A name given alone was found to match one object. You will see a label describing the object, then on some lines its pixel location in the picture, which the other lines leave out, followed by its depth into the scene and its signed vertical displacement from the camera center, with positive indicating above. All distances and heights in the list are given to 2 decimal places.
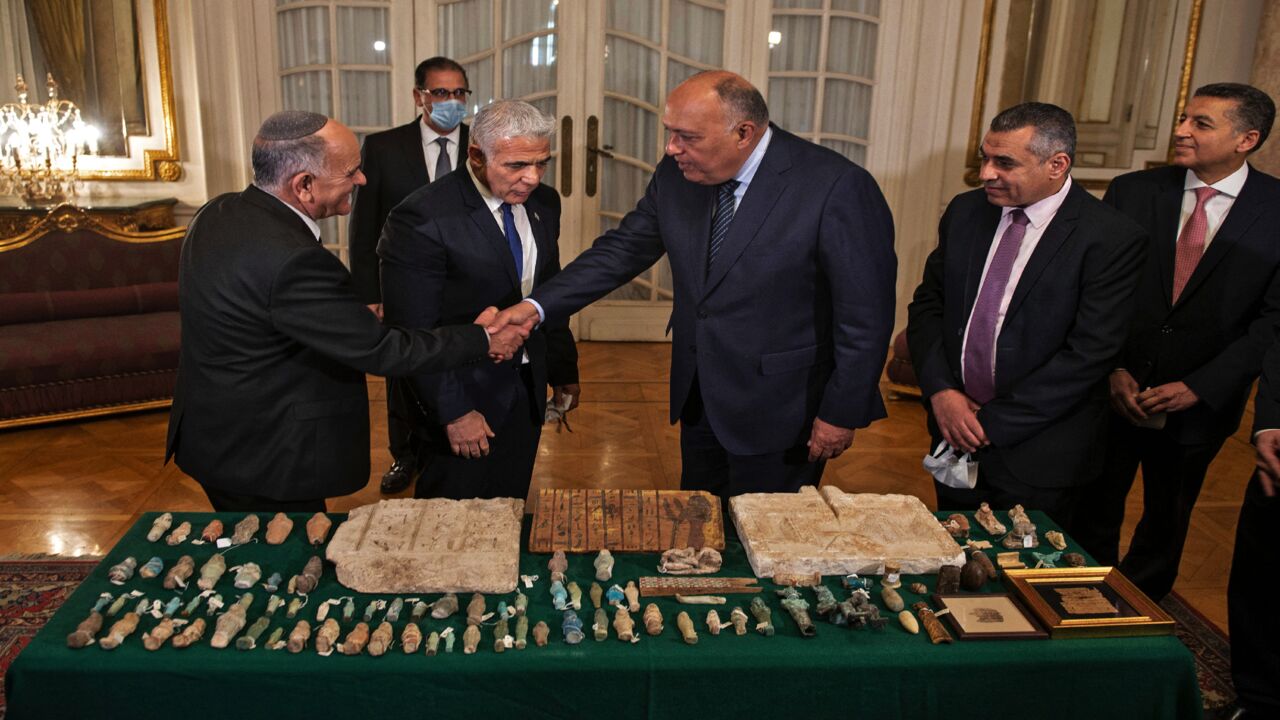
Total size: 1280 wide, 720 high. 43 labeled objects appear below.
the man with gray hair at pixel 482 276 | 2.61 -0.47
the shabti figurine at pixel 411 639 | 1.71 -0.94
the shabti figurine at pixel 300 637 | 1.70 -0.93
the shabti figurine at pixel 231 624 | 1.71 -0.94
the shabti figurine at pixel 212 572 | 1.91 -0.93
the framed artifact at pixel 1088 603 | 1.84 -0.92
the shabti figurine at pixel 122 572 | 1.93 -0.94
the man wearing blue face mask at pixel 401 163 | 4.38 -0.24
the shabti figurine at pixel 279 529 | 2.11 -0.93
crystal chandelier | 6.07 -0.30
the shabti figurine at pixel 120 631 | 1.69 -0.94
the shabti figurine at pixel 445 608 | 1.82 -0.93
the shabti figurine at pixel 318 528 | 2.10 -0.92
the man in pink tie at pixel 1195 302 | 2.87 -0.51
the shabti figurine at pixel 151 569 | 1.95 -0.94
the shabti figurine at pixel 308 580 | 1.89 -0.93
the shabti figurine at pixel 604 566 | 1.98 -0.92
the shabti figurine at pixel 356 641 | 1.70 -0.94
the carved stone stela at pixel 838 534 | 2.01 -0.89
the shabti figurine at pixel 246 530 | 2.11 -0.93
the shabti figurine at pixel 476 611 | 1.80 -0.93
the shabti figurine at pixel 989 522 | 2.25 -0.92
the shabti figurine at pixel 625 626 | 1.76 -0.93
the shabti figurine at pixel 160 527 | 2.13 -0.94
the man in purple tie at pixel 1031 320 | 2.53 -0.51
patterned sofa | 5.12 -1.25
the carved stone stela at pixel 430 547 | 1.91 -0.90
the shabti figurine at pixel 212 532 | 2.12 -0.93
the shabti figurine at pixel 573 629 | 1.75 -0.93
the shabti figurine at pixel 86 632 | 1.69 -0.94
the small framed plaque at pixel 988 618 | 1.81 -0.94
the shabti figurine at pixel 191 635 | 1.71 -0.94
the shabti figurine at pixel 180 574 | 1.91 -0.93
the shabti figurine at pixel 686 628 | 1.76 -0.94
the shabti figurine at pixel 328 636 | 1.70 -0.93
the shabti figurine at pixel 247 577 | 1.91 -0.93
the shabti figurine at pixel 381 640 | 1.70 -0.93
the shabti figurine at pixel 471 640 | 1.72 -0.94
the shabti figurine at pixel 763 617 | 1.79 -0.93
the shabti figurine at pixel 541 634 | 1.75 -0.94
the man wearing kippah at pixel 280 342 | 2.19 -0.55
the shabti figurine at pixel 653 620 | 1.78 -0.93
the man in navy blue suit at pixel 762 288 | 2.52 -0.45
